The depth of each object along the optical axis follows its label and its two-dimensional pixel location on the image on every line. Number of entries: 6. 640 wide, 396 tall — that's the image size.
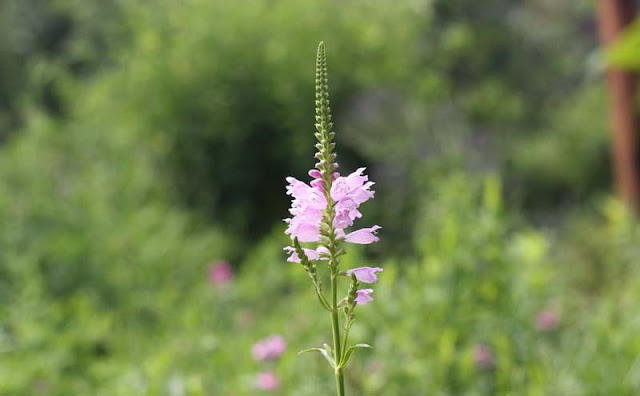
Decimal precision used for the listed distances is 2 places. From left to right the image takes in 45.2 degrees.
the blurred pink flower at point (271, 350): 2.10
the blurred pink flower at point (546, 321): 2.43
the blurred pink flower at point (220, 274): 2.99
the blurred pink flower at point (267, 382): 2.01
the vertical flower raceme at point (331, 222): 0.70
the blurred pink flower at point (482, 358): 2.09
